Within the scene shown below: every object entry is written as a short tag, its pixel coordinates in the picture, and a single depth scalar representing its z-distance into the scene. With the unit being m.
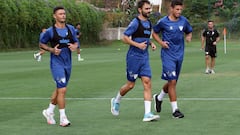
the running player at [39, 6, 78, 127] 9.75
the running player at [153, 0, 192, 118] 10.50
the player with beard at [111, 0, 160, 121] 10.12
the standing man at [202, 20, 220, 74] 21.67
